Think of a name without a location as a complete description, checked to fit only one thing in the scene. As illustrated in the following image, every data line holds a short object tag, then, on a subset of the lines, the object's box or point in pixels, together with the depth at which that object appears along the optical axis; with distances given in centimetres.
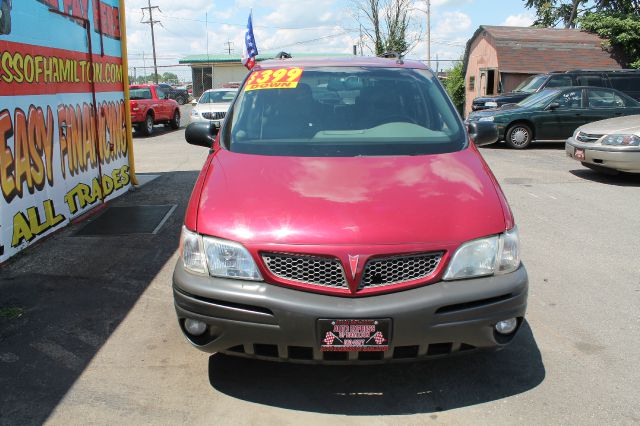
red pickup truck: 1888
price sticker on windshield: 431
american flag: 1845
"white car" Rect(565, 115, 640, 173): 895
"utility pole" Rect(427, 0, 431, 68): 3638
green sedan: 1403
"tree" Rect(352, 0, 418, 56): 3195
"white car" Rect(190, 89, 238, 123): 1773
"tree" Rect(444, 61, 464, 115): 3045
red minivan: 278
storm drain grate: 662
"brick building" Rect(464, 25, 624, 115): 2470
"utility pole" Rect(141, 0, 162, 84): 5741
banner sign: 561
